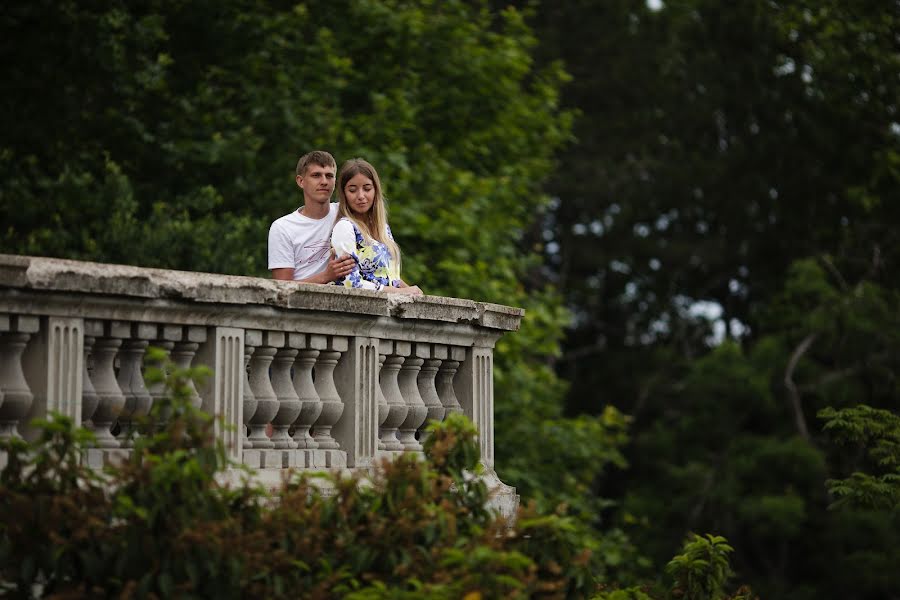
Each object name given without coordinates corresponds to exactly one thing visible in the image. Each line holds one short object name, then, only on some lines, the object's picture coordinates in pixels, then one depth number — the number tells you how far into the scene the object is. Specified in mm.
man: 16906
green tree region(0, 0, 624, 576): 33062
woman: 16516
